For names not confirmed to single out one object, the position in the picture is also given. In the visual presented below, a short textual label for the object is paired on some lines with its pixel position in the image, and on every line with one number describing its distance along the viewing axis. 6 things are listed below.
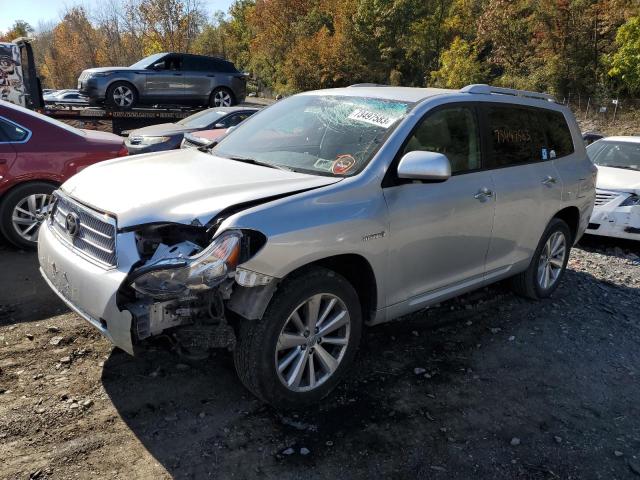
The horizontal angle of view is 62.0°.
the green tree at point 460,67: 29.45
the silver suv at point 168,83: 12.84
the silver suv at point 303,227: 2.77
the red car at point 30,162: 5.50
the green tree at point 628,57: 22.00
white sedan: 7.38
